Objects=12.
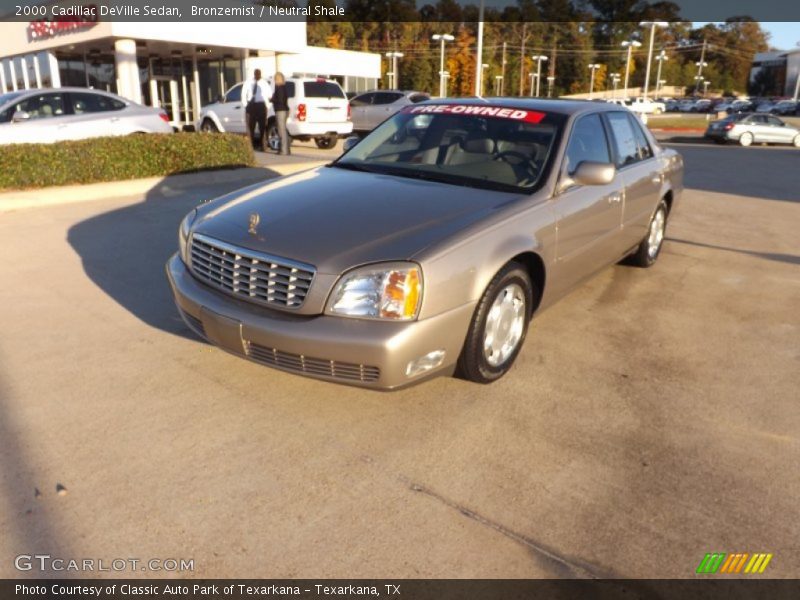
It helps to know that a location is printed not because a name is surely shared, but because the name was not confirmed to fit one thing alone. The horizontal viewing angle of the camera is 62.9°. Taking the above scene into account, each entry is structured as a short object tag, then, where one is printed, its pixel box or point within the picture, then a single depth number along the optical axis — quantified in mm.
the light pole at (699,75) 100125
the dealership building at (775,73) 87812
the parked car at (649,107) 46938
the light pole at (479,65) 22500
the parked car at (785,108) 57562
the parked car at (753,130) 24672
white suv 15352
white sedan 10758
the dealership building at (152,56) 19656
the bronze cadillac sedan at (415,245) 3111
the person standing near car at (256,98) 13438
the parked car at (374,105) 21719
